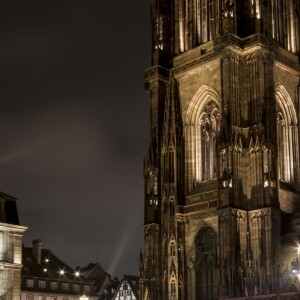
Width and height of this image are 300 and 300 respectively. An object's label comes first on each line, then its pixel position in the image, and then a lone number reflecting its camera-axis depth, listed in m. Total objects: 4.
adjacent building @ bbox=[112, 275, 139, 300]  137.26
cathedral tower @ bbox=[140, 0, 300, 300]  70.50
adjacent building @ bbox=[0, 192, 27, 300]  85.31
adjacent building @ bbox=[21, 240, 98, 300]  112.06
